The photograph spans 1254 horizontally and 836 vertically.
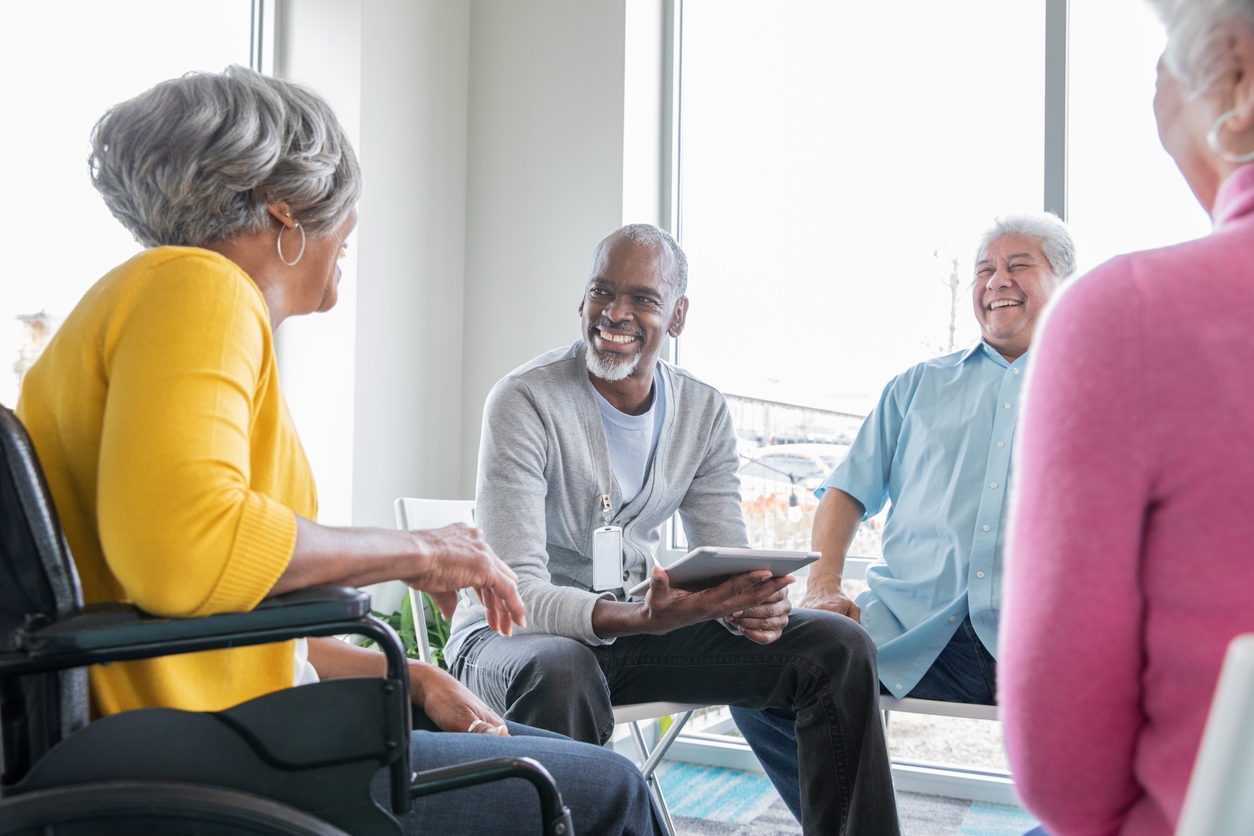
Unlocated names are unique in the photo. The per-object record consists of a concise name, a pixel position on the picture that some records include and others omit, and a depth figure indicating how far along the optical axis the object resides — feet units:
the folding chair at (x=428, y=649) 6.66
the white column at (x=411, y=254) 10.21
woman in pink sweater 2.11
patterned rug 8.66
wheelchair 2.71
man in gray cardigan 6.11
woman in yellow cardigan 3.03
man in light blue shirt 7.20
